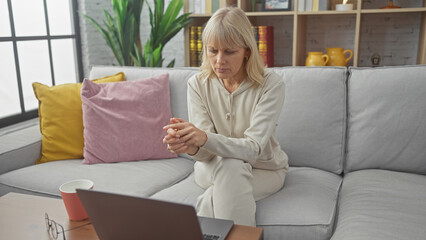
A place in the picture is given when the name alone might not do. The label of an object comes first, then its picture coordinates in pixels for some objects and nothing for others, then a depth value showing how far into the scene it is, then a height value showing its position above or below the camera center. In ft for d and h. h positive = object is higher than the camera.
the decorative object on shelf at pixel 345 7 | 9.02 +0.32
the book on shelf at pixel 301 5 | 9.24 +0.38
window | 8.68 -0.57
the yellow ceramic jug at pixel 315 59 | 9.14 -0.84
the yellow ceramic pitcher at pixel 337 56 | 9.24 -0.79
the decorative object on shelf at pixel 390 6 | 8.92 +0.32
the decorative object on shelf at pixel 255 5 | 9.92 +0.43
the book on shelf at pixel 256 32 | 9.83 -0.23
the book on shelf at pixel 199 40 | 10.28 -0.42
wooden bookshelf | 8.88 +0.02
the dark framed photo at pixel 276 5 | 9.53 +0.41
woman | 4.37 -1.22
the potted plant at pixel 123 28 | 9.09 -0.08
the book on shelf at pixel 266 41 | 9.80 -0.45
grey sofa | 4.99 -1.89
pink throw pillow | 6.20 -1.52
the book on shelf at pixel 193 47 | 10.41 -0.60
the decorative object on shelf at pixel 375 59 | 9.60 -0.90
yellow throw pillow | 6.40 -1.56
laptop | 2.53 -1.26
